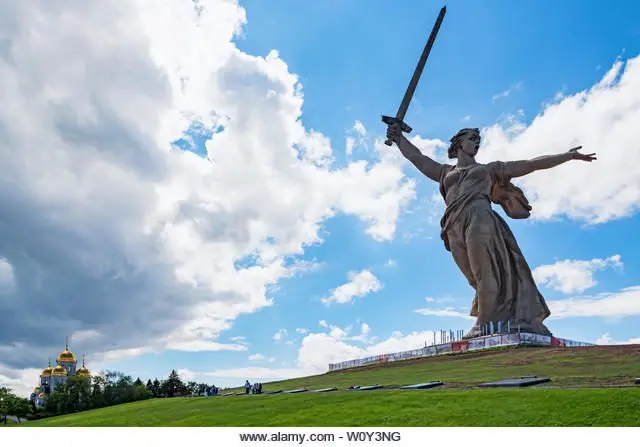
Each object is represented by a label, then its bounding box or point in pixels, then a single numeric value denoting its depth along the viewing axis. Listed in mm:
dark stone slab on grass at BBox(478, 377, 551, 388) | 13324
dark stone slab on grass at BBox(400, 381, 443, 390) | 14989
